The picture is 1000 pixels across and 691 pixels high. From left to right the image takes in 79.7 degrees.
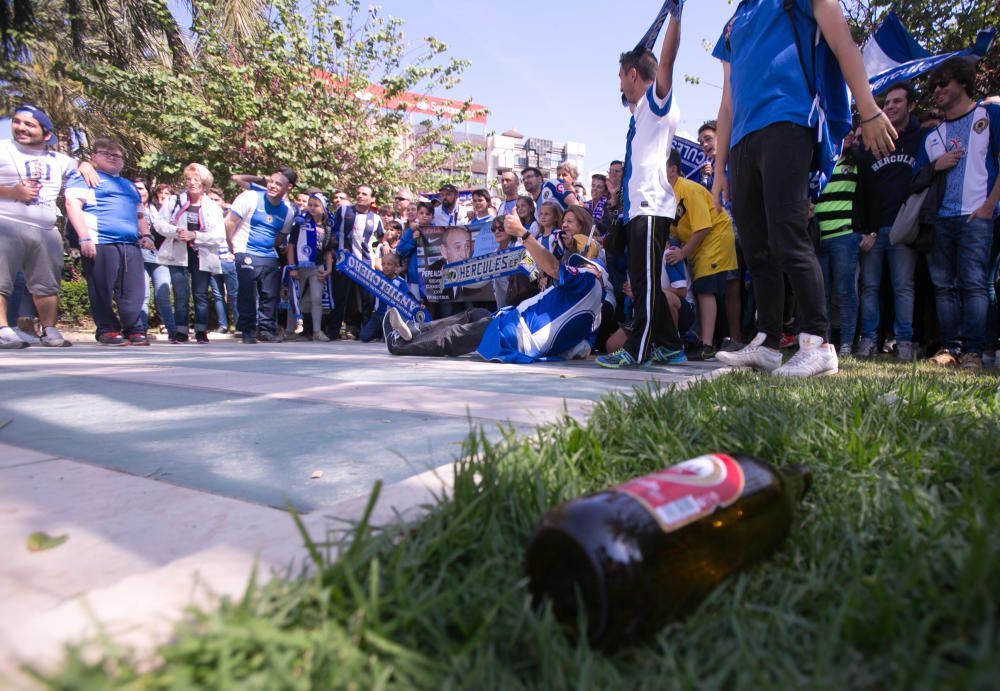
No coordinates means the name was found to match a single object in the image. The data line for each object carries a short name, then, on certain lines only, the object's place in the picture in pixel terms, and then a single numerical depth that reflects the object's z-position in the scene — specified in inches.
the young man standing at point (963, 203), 171.6
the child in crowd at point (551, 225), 239.8
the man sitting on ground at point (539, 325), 196.4
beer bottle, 36.0
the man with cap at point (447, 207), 359.3
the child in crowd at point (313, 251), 341.1
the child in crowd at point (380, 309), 332.5
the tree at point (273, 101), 517.0
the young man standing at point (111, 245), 243.4
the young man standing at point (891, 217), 197.6
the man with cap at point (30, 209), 215.5
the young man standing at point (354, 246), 349.7
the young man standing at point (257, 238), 308.7
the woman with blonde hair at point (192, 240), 299.0
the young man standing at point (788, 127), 115.3
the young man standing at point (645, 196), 165.0
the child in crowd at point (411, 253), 341.7
